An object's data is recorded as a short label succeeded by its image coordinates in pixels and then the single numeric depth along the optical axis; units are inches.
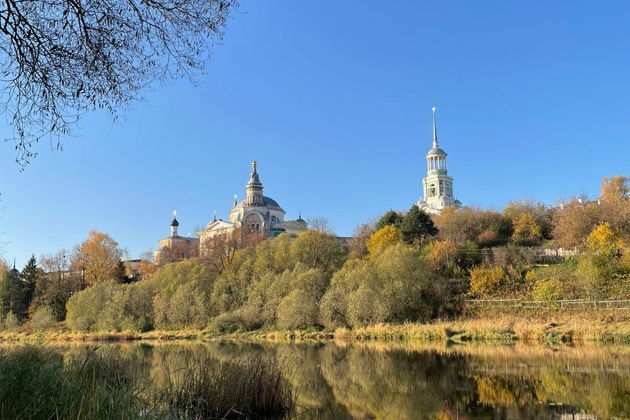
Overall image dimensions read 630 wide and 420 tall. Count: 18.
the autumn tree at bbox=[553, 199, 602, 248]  2054.6
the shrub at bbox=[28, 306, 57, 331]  1856.5
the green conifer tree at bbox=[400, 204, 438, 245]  2215.8
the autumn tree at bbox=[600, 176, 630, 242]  1952.5
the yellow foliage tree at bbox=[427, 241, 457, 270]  1913.1
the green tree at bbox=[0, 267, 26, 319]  2268.7
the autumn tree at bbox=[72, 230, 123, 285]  2667.3
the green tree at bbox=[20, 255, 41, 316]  2449.9
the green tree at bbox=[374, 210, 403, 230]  2324.1
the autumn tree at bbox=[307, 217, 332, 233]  2662.2
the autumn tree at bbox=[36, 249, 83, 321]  2257.6
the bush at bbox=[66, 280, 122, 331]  1888.5
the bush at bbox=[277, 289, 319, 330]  1513.3
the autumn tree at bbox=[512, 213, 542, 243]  2381.0
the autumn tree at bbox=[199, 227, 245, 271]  2055.9
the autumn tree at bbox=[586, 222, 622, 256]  1774.5
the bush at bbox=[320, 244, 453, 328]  1434.5
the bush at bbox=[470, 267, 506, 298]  1723.7
